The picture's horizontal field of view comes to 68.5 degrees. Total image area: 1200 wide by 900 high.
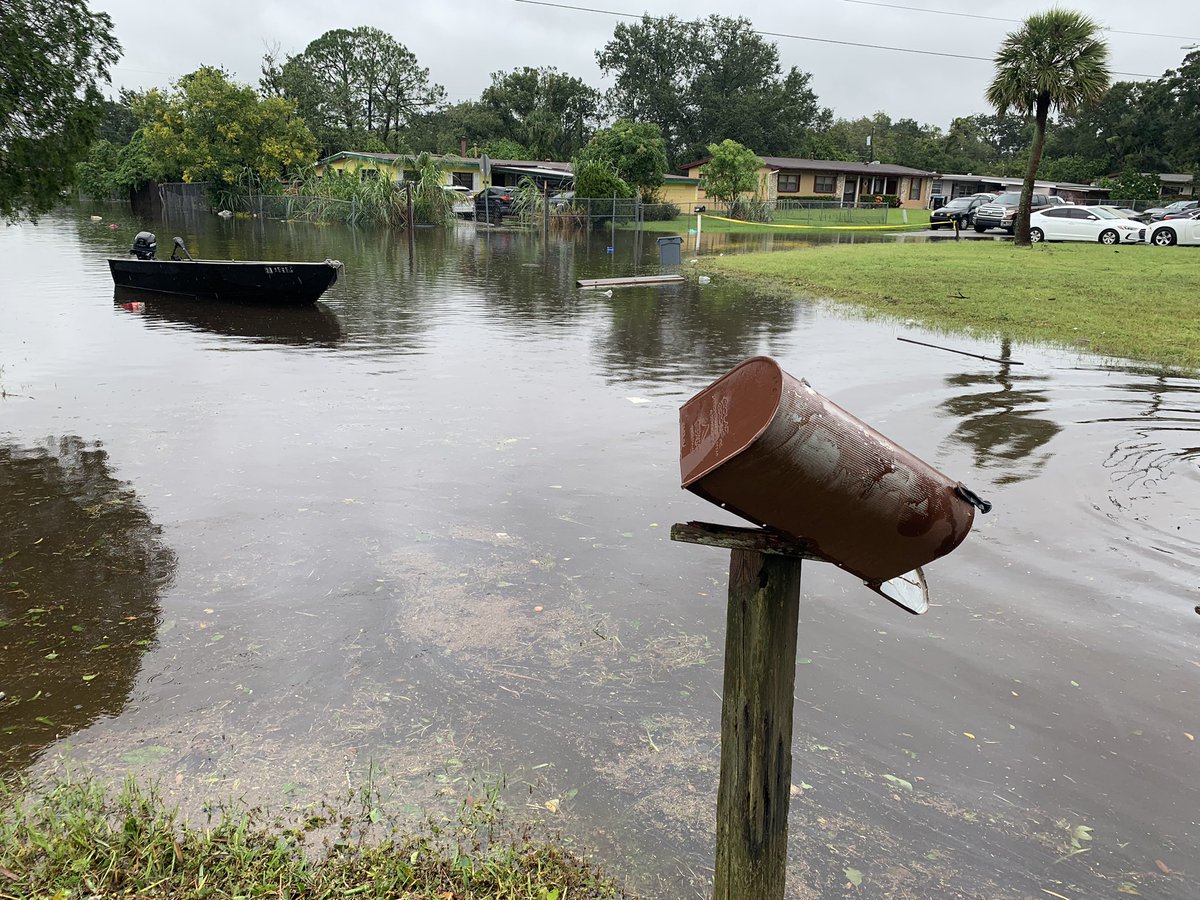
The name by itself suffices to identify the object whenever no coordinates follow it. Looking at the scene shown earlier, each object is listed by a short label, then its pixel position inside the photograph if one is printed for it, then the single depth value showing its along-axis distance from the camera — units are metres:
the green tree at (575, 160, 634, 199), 43.59
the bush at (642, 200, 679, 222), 46.53
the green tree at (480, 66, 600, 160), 76.31
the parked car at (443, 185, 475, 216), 42.25
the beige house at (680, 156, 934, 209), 61.94
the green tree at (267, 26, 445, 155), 81.38
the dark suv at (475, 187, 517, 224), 44.97
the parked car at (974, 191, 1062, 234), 34.34
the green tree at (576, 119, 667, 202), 47.88
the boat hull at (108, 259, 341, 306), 16.02
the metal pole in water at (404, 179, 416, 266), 31.89
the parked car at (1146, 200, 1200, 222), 38.38
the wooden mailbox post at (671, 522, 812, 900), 2.21
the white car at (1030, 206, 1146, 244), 29.30
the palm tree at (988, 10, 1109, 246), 25.78
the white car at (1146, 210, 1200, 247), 28.23
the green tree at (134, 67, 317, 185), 52.66
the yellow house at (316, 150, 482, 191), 44.81
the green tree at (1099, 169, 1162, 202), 55.78
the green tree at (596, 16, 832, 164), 81.25
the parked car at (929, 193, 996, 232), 40.25
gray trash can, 24.53
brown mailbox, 1.90
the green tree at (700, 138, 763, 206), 48.91
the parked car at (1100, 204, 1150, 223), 31.33
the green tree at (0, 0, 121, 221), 7.79
